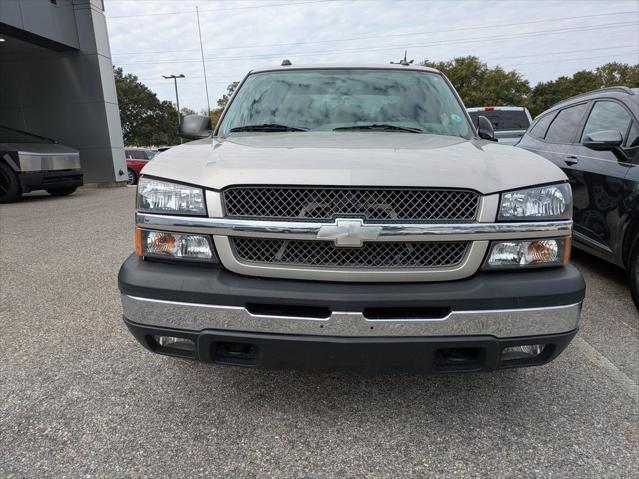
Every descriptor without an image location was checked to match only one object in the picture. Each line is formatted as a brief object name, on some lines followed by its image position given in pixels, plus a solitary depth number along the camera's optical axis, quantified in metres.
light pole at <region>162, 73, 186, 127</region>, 39.14
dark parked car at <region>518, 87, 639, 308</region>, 3.47
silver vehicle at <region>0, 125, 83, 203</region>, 9.67
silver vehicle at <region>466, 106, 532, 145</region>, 10.12
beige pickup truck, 1.78
